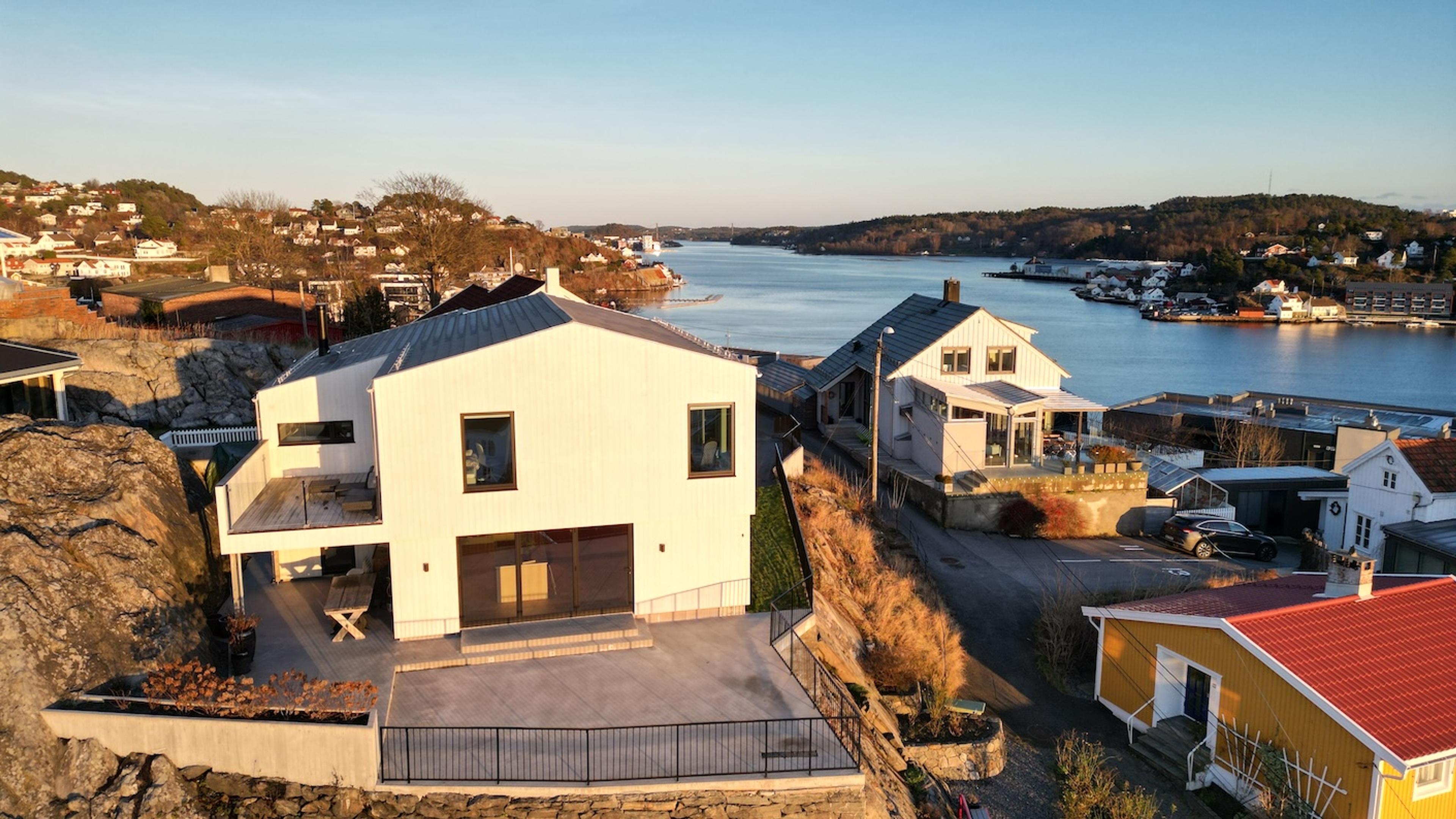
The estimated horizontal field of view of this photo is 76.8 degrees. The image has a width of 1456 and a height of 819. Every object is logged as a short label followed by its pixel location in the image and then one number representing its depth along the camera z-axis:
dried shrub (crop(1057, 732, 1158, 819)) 12.09
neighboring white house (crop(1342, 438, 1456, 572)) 21.78
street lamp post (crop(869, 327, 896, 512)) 22.67
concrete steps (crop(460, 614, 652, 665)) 12.38
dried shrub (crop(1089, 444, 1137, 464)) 25.77
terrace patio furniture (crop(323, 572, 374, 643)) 12.50
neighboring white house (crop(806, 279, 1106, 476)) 25.91
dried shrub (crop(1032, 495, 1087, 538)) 24.84
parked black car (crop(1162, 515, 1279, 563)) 24.25
